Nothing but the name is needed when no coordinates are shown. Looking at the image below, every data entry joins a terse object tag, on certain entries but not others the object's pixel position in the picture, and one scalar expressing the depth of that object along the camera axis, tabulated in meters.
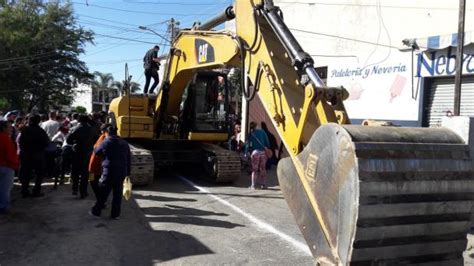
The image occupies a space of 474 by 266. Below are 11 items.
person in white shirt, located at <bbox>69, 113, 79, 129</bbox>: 13.31
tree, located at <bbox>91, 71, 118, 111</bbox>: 82.91
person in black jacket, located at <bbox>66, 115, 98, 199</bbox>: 10.35
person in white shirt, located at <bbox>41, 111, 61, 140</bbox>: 12.70
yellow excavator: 4.11
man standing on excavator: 12.66
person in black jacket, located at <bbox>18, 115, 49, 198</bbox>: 10.37
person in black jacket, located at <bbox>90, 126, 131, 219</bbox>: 8.44
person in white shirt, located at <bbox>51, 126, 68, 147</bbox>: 12.57
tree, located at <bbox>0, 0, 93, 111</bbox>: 40.41
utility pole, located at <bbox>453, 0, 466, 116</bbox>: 11.06
